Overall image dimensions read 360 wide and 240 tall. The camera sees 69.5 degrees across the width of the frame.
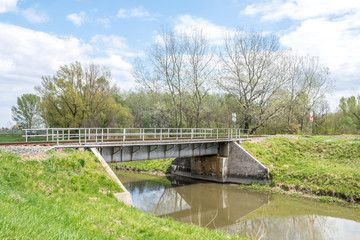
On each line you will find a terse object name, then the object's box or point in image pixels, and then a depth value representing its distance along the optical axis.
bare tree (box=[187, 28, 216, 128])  38.31
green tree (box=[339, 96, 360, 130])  44.72
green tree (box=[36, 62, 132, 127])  35.22
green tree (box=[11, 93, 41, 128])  44.53
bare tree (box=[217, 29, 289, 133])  37.69
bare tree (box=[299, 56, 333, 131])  46.53
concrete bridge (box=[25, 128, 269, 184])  18.67
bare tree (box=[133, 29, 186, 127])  38.28
